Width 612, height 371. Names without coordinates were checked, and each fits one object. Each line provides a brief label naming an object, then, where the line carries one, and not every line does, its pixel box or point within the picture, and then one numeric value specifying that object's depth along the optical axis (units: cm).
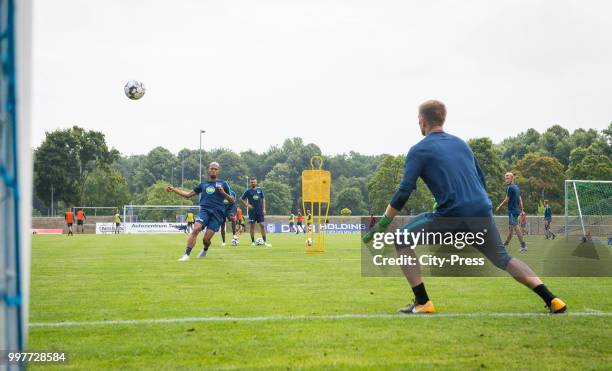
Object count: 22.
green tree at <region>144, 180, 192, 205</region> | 9806
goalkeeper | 639
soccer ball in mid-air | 2038
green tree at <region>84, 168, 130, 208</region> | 9272
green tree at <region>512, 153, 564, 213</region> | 8669
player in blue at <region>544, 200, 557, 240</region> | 3890
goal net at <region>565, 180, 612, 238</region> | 3319
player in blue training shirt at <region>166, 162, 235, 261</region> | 1550
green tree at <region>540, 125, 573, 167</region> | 9769
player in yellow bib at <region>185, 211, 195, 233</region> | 5172
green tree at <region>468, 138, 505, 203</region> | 8625
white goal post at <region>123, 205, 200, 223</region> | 6350
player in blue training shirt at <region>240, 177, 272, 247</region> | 2369
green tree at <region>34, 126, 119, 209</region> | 7838
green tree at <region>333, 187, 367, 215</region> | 11709
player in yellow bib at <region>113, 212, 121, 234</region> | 5741
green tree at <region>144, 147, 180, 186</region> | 14062
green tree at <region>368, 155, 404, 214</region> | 8731
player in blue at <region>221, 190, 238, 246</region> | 2157
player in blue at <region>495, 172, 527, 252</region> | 2109
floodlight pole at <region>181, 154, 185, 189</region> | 13815
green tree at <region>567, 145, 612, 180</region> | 7988
